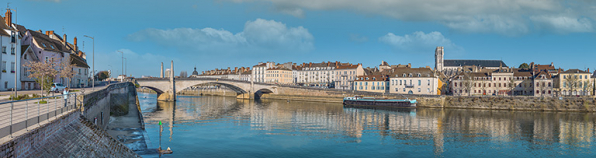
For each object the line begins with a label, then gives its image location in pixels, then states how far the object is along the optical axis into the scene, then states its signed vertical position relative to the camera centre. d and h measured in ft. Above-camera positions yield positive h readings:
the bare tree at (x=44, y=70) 94.22 +3.24
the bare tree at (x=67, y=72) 107.53 +3.14
